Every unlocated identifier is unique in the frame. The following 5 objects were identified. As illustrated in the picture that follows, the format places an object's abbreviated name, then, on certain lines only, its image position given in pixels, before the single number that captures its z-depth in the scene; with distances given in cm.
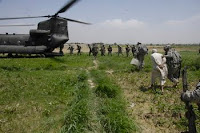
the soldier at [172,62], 725
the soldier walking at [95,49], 1813
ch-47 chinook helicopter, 1086
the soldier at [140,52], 1059
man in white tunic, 680
